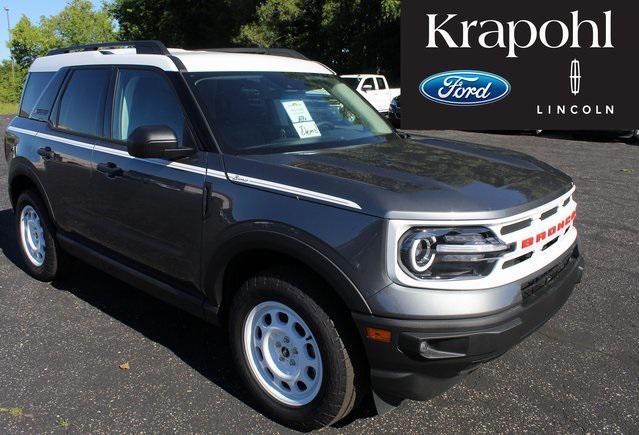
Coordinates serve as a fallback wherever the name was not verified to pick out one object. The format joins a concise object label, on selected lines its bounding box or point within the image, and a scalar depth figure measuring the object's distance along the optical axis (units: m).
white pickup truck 20.64
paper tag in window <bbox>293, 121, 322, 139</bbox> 3.52
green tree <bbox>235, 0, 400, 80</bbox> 28.14
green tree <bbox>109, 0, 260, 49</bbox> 32.38
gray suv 2.48
